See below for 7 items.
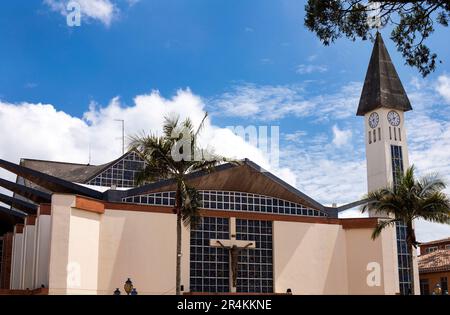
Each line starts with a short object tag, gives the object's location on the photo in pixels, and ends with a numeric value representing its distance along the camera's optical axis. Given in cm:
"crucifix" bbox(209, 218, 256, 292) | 3422
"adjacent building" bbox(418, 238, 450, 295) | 4734
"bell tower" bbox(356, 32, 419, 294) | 5338
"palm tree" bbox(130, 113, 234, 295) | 2456
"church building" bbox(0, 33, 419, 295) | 3009
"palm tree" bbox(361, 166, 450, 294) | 2805
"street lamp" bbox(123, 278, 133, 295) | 2388
